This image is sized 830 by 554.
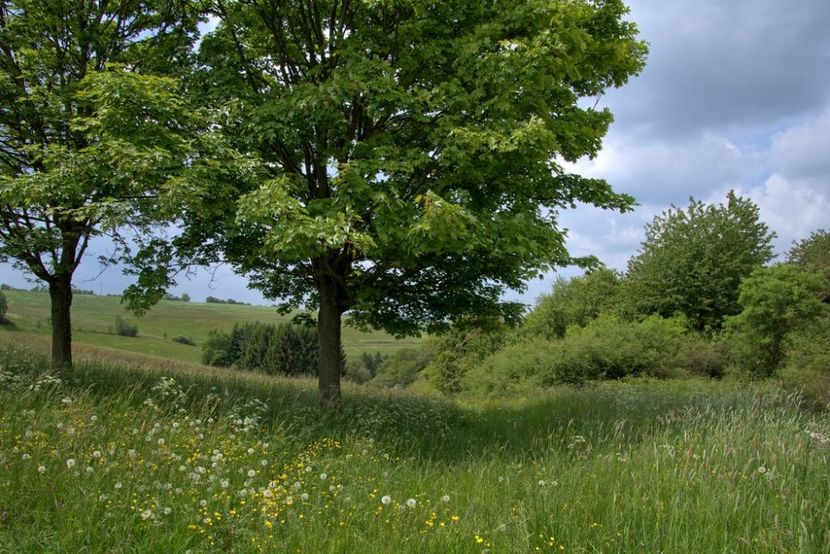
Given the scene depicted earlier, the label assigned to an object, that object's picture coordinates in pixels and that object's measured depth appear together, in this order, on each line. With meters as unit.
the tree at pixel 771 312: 21.05
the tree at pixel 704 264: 31.28
